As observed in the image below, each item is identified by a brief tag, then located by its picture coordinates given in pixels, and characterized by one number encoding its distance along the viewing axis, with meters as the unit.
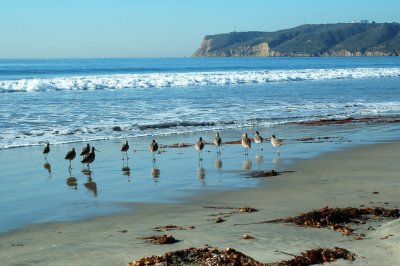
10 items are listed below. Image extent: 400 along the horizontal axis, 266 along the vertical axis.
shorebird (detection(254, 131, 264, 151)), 17.12
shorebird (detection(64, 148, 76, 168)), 14.39
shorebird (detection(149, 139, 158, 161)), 15.48
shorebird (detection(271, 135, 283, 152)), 16.39
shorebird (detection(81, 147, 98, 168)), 14.16
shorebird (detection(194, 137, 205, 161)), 15.56
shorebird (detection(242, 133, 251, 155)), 16.11
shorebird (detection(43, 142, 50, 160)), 15.37
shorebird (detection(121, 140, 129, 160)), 15.53
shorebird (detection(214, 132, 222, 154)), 16.31
